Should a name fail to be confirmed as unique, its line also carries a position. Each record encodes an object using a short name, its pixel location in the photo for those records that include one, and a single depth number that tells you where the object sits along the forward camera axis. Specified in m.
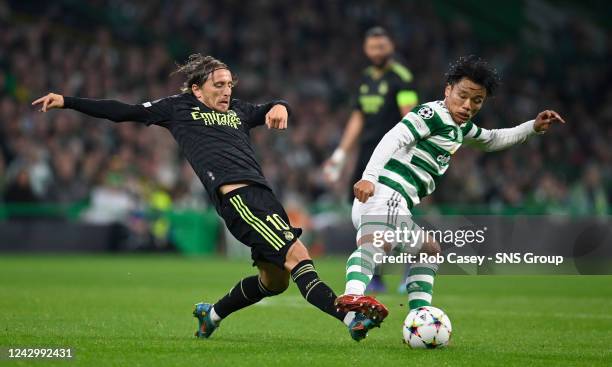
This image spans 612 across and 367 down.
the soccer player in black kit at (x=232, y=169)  13.43
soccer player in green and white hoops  13.81
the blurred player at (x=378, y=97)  22.06
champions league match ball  13.20
